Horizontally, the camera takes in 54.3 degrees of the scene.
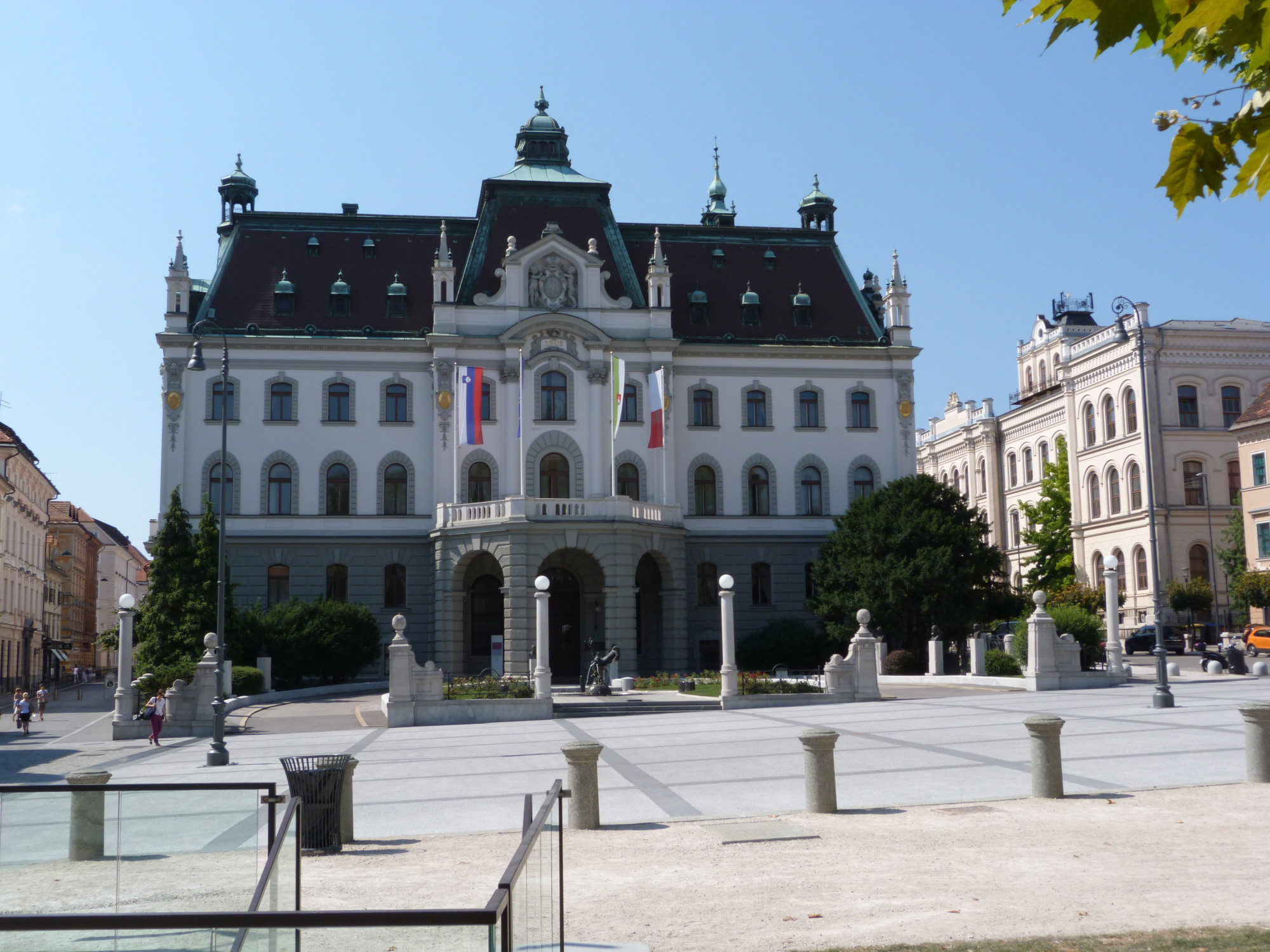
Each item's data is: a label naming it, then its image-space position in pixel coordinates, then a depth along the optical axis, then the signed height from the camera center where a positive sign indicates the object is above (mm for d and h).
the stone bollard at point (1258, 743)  16266 -1856
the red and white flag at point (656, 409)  50219 +8341
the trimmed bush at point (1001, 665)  42000 -1935
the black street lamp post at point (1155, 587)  27891 +497
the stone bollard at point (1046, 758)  15492 -1897
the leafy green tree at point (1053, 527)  77875 +5018
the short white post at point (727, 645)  36125 -948
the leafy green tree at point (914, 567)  46812 +1618
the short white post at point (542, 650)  35781 -930
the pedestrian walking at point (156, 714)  31359 -2223
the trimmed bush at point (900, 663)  46188 -1954
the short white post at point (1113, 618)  40094 -408
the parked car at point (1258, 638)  54812 -1618
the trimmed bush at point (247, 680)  42844 -1940
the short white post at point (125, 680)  33156 -1405
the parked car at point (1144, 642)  60844 -1826
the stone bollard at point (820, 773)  15258 -1985
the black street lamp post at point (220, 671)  25516 -1045
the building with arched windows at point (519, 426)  51938 +8296
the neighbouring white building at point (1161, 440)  68312 +9324
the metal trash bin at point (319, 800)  13461 -1941
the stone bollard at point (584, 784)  14648 -1984
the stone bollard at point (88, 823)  7008 -1115
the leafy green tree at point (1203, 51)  4148 +1939
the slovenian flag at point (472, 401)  48531 +8556
